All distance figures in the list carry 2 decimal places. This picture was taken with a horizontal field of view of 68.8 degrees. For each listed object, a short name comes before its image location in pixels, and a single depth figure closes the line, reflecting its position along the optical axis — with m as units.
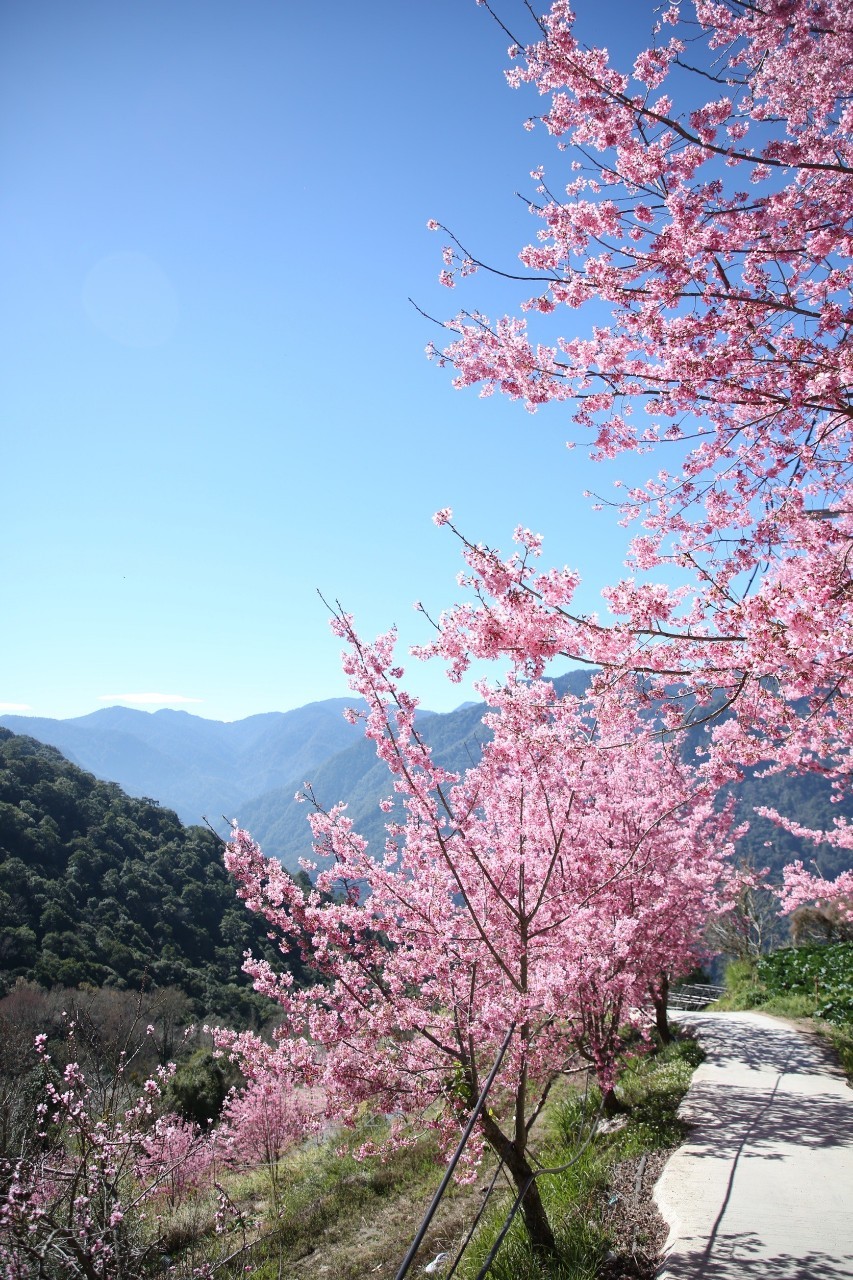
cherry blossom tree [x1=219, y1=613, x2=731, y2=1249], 4.43
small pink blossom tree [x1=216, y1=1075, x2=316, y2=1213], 11.93
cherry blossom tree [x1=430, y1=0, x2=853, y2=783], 3.24
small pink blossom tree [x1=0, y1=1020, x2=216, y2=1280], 3.44
